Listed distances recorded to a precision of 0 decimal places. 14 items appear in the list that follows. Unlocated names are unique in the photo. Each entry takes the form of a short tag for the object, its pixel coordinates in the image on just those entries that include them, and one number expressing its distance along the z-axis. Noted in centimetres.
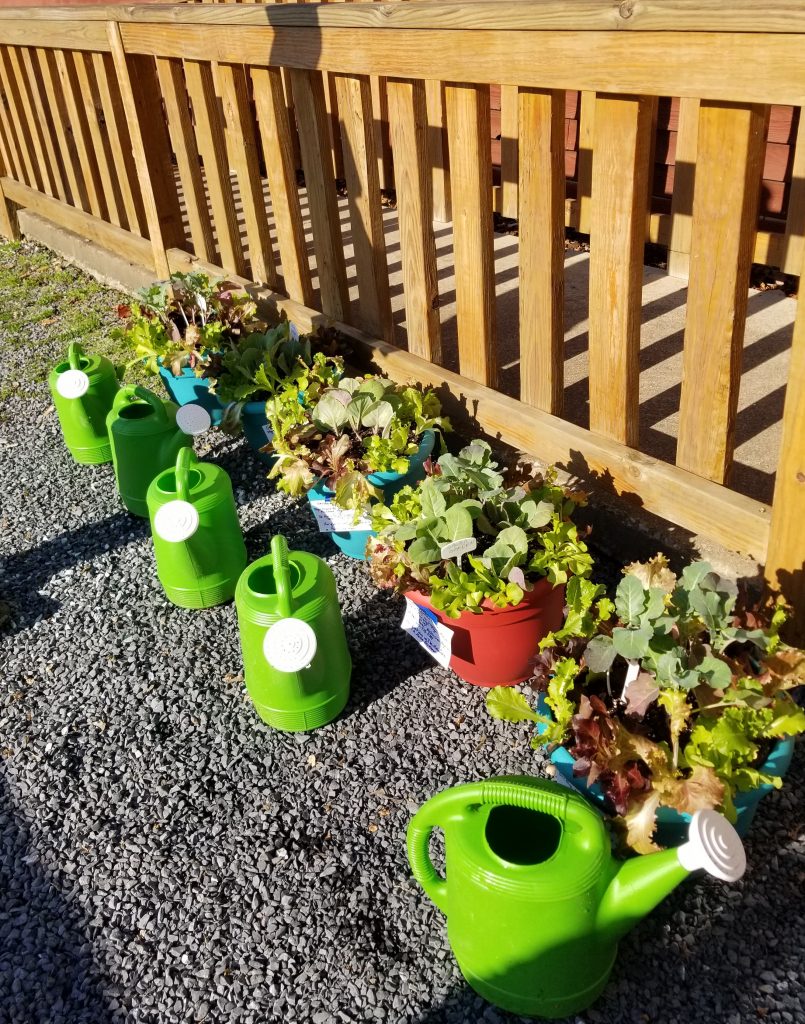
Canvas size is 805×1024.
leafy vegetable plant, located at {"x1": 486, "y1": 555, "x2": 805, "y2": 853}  177
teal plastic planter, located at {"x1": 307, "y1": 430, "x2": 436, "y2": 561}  285
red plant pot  233
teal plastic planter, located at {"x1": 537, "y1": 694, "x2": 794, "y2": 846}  182
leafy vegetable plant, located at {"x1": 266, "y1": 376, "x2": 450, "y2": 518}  281
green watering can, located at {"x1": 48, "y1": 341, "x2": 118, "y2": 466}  358
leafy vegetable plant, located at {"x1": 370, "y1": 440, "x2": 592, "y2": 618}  229
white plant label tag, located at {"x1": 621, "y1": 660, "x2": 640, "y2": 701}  193
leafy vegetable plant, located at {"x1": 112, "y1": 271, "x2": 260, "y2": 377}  370
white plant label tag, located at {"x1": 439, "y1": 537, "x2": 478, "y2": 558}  228
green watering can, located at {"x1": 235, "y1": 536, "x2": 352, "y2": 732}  222
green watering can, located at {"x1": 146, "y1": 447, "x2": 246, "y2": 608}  279
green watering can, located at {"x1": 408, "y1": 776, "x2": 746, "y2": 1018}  157
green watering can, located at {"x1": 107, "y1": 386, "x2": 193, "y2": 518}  330
